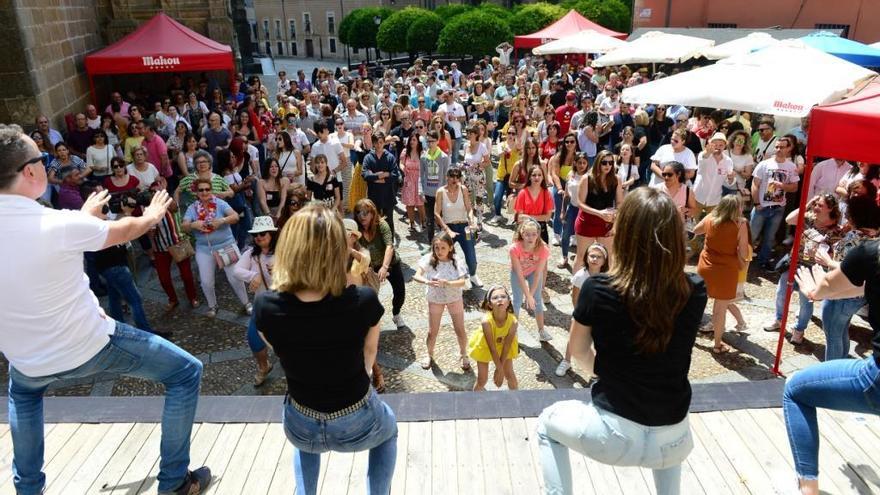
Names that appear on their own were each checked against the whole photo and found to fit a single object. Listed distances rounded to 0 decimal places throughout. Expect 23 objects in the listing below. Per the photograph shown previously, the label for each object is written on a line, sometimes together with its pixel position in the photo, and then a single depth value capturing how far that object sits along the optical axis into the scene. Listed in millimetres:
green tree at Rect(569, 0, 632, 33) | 30500
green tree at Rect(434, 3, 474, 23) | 37688
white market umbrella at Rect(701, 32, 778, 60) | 12656
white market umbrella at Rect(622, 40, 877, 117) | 6754
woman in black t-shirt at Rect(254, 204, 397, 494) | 2340
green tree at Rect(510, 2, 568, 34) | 31688
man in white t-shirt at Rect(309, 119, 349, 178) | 9555
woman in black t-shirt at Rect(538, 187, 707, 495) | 2199
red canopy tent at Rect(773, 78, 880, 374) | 4041
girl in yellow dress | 5090
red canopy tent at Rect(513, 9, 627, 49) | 20281
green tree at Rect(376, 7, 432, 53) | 35750
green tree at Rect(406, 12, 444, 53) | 34406
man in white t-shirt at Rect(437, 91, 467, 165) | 12531
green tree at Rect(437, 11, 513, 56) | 29328
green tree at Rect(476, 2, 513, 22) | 32925
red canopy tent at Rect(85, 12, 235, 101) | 12211
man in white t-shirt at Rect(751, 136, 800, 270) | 7703
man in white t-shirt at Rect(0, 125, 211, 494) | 2475
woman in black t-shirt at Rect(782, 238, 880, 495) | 2668
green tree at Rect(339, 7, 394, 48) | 42000
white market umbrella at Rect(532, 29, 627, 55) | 16906
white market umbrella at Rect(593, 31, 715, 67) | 13769
